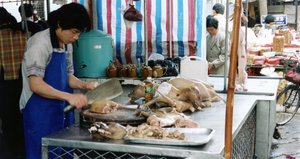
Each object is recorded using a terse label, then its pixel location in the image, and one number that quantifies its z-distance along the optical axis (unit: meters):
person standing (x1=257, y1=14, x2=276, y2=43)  10.61
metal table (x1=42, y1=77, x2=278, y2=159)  2.19
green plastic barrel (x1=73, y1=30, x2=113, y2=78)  5.12
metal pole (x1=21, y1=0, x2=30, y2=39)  3.43
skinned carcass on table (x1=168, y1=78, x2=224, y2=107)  3.32
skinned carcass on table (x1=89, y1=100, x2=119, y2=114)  2.75
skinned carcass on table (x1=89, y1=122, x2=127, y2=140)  2.38
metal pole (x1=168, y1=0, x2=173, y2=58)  6.53
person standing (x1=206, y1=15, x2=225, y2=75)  6.44
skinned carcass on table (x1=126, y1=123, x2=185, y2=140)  2.31
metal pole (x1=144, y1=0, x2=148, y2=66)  5.13
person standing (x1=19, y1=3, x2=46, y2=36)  4.48
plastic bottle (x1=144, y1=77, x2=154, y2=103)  3.18
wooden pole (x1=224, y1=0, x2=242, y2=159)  1.86
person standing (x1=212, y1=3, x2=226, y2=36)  7.72
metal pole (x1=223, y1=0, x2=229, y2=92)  3.87
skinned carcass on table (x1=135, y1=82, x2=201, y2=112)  3.06
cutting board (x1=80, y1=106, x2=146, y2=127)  2.62
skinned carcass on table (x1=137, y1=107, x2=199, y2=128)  2.56
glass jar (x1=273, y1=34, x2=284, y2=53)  8.95
